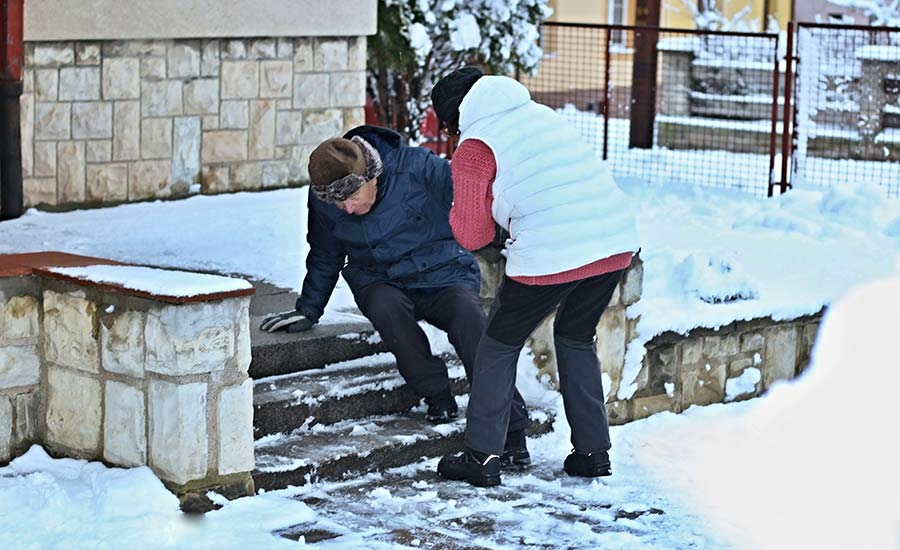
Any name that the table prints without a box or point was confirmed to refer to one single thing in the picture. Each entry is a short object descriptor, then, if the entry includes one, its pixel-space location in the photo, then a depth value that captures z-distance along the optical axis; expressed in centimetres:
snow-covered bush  1078
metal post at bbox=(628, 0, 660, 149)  1395
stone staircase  551
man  584
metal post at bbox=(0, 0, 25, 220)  785
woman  525
